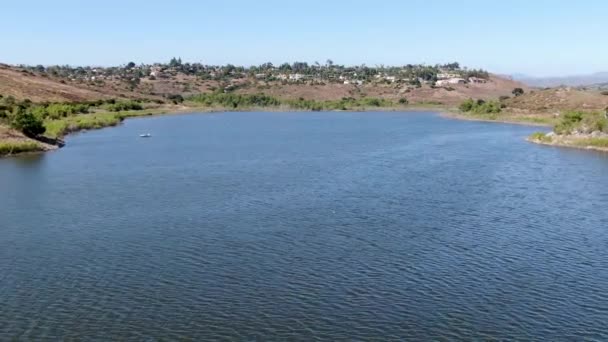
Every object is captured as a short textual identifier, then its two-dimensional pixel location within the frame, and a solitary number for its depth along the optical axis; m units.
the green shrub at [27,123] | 70.69
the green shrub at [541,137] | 78.00
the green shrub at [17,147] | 64.75
